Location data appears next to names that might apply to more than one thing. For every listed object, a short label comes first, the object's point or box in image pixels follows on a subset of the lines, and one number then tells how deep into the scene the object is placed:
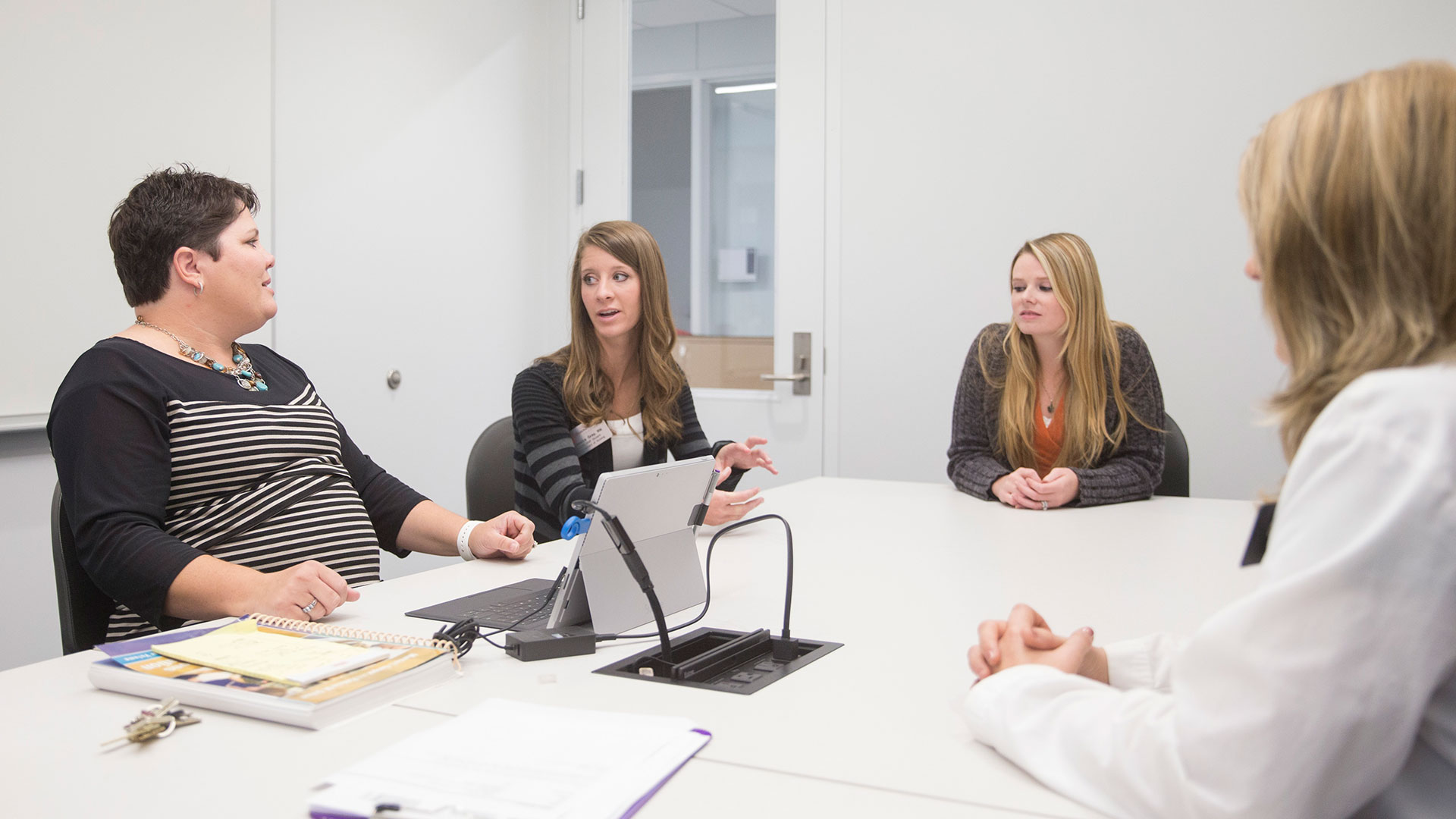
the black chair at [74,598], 1.53
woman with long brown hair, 2.25
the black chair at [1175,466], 2.67
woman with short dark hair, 1.44
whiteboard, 2.38
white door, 3.84
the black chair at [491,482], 2.49
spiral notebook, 1.01
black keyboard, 1.38
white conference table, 0.85
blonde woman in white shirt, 0.65
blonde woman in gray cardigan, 2.49
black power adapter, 1.21
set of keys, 0.95
